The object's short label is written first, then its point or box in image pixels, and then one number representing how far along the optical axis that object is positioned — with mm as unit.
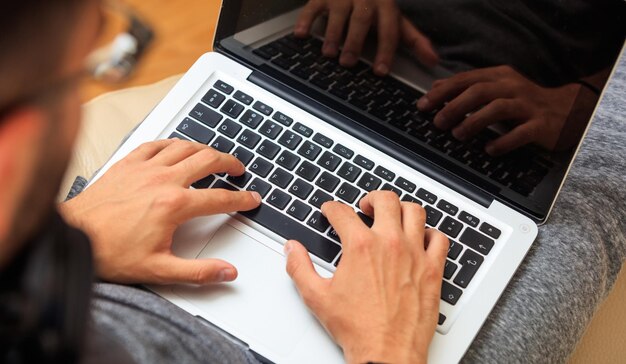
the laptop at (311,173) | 698
